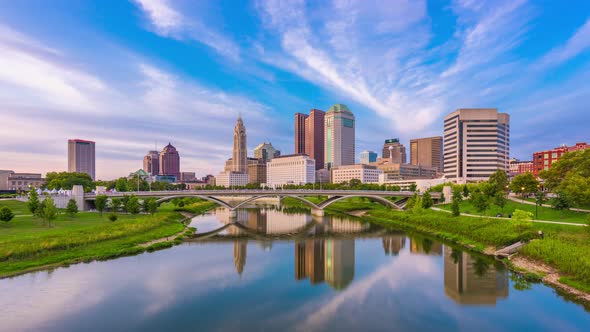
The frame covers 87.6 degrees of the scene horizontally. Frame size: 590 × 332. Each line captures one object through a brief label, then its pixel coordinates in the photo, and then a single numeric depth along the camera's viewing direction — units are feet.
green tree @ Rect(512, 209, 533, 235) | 117.18
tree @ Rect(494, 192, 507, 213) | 168.14
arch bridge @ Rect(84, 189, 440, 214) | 226.58
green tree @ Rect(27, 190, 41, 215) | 135.03
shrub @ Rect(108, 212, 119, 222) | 152.44
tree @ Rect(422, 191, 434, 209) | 225.15
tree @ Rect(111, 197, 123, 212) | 196.85
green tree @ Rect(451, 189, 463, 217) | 173.00
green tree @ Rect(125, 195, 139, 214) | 184.96
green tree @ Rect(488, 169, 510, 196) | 232.78
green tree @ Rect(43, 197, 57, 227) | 121.70
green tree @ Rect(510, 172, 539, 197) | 206.16
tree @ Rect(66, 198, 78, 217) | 158.88
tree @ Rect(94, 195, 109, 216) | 175.59
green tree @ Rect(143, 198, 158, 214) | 193.80
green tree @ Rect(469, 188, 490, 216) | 164.14
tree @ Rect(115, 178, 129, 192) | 352.79
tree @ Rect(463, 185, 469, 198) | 245.82
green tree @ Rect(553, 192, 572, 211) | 138.10
